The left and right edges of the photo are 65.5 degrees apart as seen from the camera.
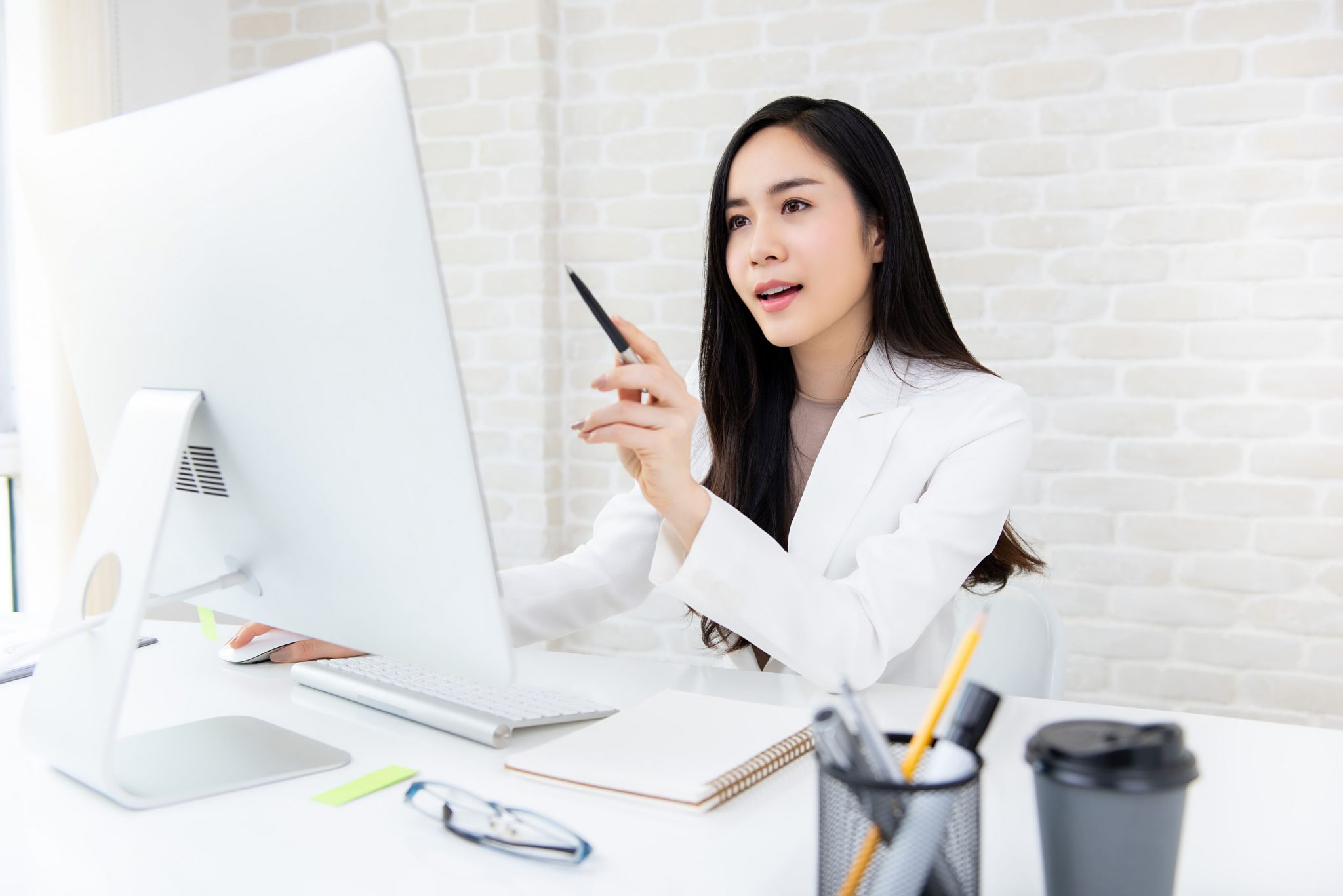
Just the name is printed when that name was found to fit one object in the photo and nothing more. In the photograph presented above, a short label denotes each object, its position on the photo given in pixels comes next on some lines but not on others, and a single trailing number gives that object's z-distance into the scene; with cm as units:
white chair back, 125
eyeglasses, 67
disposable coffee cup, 49
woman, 105
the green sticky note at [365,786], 78
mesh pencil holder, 50
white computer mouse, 116
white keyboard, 92
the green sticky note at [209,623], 110
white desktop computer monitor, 66
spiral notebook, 77
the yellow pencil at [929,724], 50
